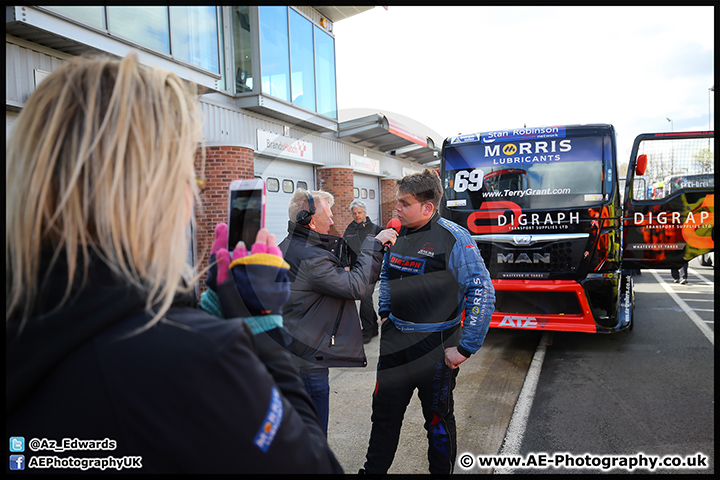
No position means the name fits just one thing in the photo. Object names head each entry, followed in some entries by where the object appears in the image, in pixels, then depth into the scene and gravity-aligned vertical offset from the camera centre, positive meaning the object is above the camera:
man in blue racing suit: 2.62 -0.68
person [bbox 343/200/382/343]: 5.28 -0.18
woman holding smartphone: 0.70 -0.13
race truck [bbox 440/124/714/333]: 5.28 -0.01
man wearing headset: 2.62 -0.46
